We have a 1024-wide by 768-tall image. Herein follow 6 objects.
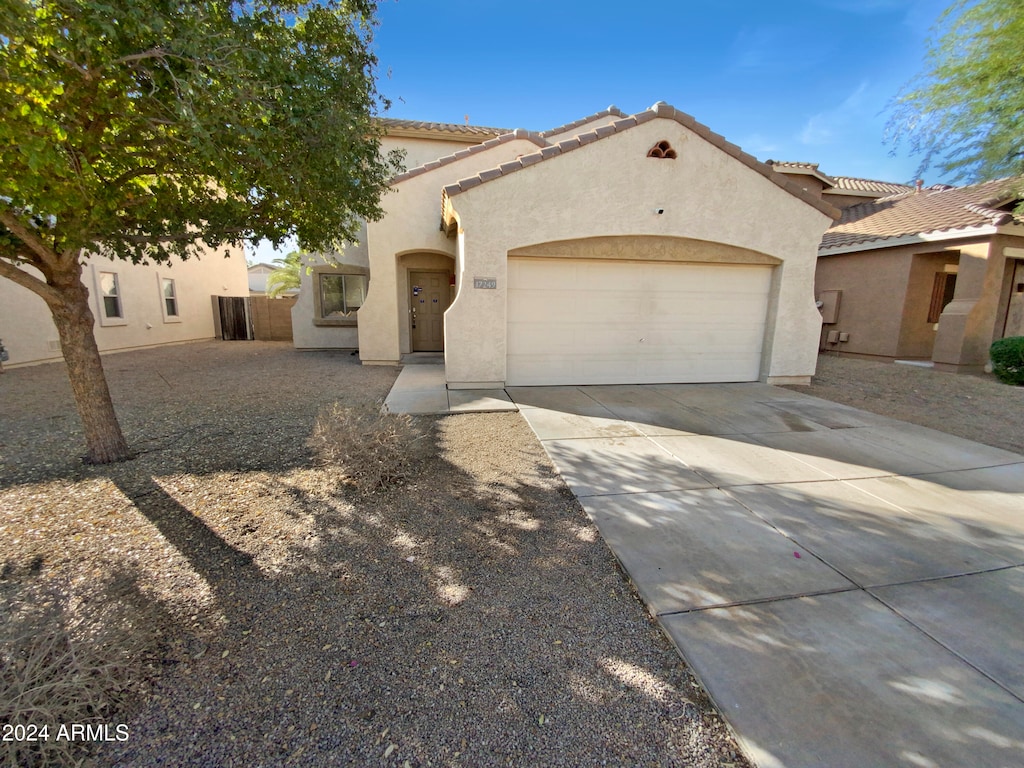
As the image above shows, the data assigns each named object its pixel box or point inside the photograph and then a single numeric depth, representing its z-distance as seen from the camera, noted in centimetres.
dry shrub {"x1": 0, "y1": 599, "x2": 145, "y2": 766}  173
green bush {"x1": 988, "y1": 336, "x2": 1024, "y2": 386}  899
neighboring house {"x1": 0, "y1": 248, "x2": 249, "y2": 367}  1075
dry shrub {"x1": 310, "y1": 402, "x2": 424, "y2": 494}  425
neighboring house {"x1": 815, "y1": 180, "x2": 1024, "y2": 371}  1009
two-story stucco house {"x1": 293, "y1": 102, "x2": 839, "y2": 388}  755
